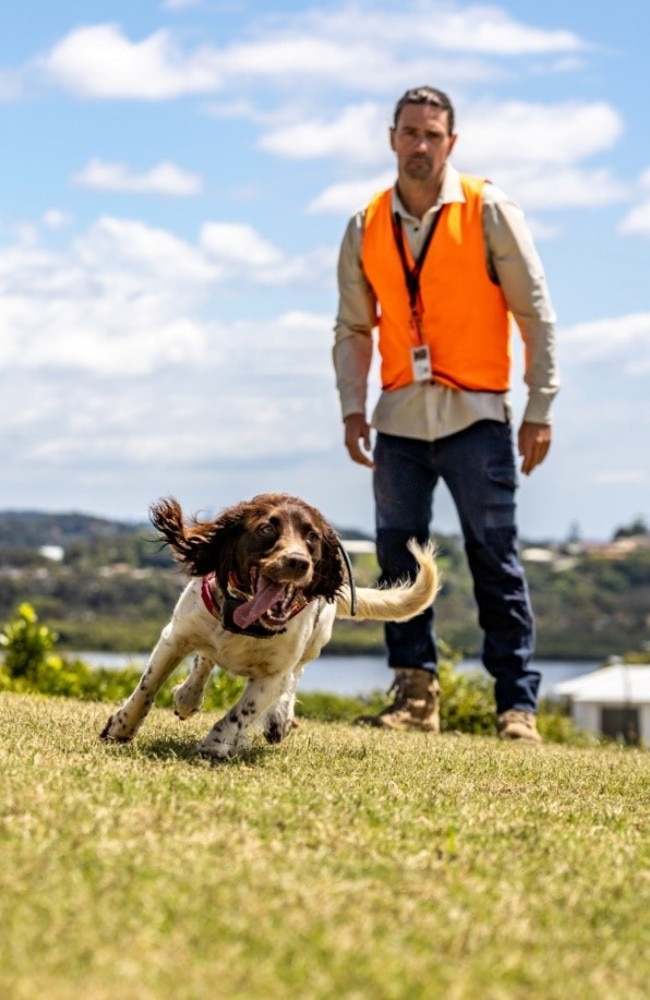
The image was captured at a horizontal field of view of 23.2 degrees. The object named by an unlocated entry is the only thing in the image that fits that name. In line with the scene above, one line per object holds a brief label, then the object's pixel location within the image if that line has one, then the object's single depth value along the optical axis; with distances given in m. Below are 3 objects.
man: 9.35
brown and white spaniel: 6.49
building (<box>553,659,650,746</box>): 43.97
